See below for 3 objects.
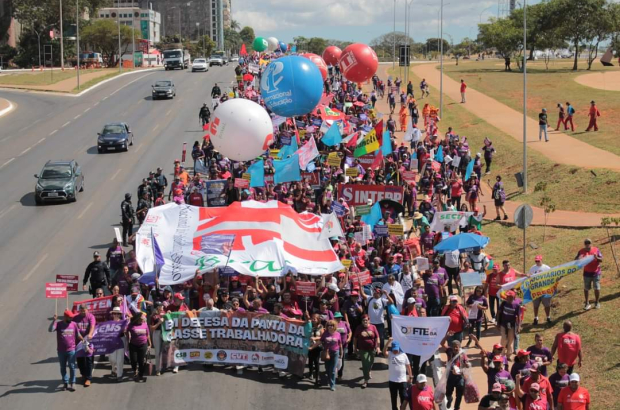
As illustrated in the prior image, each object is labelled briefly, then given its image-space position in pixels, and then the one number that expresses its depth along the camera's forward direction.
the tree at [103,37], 126.75
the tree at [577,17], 91.19
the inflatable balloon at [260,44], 77.38
